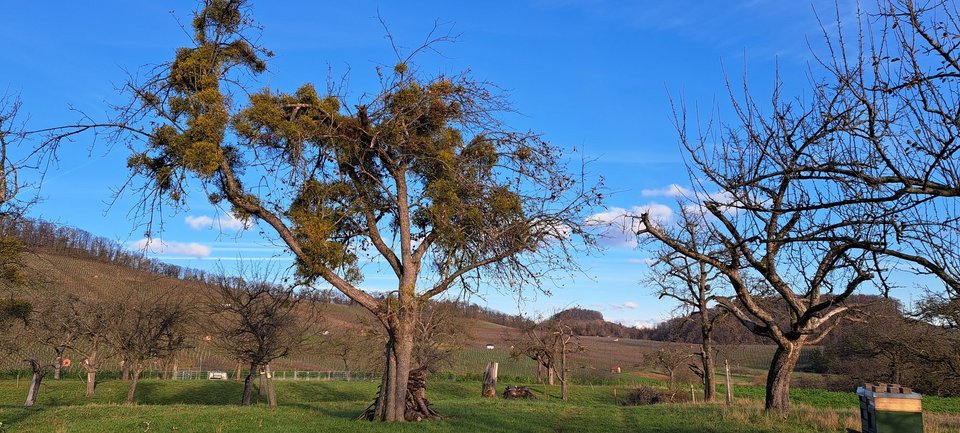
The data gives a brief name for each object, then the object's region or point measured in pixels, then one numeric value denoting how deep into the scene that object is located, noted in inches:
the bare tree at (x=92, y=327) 1365.7
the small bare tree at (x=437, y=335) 1630.2
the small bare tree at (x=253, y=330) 1162.0
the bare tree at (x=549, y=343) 1868.4
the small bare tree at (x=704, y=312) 1175.6
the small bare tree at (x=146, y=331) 1327.5
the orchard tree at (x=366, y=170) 548.4
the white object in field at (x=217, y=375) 2066.8
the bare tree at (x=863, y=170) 264.2
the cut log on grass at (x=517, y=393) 1494.8
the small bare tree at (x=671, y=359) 1846.7
